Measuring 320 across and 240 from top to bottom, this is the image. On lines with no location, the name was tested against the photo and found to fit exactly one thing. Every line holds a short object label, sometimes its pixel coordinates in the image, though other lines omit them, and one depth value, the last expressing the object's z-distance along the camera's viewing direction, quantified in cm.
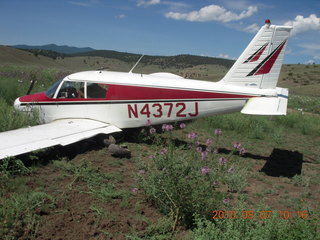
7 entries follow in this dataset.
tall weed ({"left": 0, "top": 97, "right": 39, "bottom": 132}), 727
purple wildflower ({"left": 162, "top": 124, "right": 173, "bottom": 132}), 443
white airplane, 736
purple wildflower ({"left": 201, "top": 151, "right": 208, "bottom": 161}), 399
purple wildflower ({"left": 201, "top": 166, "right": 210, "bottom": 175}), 366
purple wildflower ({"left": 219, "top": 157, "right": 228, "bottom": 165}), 384
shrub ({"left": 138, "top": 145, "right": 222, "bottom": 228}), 380
